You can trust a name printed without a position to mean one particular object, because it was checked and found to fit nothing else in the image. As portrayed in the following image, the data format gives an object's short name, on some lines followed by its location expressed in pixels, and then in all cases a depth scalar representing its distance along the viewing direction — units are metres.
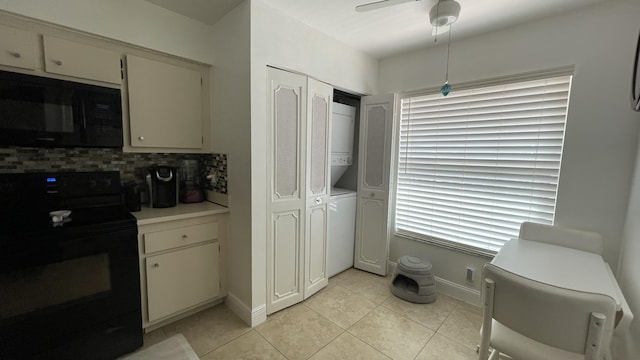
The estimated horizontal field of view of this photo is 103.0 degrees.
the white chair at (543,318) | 0.91
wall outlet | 2.32
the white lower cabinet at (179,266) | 1.79
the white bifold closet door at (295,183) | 2.01
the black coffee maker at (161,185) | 2.02
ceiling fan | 1.66
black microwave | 1.45
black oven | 1.30
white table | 1.16
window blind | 1.96
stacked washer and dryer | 2.72
